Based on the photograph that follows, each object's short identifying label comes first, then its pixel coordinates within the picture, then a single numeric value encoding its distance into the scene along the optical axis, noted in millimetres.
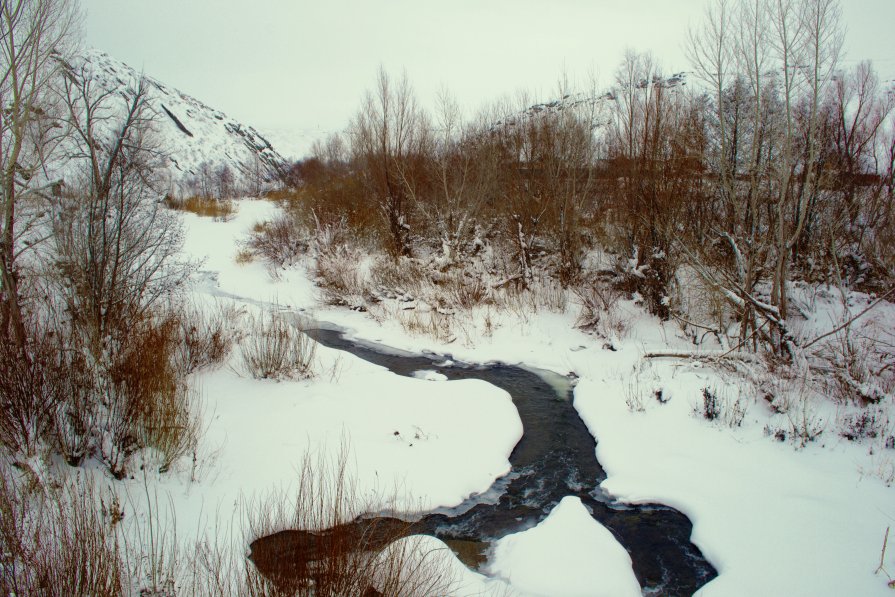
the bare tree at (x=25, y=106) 7012
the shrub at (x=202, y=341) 7352
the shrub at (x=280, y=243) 18828
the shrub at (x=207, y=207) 27750
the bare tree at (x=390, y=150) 15102
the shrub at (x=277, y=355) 7359
